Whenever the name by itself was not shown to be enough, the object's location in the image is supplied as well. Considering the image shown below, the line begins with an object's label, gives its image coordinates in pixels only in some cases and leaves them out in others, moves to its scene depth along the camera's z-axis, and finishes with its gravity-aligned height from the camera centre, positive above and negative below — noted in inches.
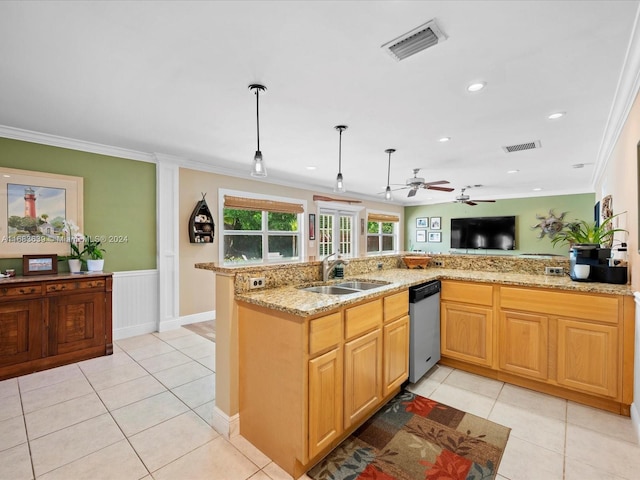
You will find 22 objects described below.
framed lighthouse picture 122.0 +11.6
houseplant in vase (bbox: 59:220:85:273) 132.0 -2.9
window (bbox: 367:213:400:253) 331.6 +6.3
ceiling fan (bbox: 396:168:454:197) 177.4 +32.1
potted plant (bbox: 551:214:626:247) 99.2 +0.3
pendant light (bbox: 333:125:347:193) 121.7 +22.8
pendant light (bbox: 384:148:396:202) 154.5 +24.2
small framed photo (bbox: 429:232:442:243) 368.8 +1.3
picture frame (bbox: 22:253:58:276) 120.4 -10.6
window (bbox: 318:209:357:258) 270.1 +5.6
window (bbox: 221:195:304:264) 196.9 +6.5
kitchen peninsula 65.1 -28.3
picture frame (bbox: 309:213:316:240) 248.5 +9.9
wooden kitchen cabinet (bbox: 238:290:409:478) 63.2 -31.9
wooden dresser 109.8 -32.1
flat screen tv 318.3 +5.6
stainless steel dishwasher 99.0 -31.0
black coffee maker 96.2 -6.6
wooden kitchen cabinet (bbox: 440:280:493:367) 106.1 -30.1
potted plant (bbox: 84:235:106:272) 134.6 -8.1
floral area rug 65.6 -50.1
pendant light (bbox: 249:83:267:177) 94.0 +22.5
